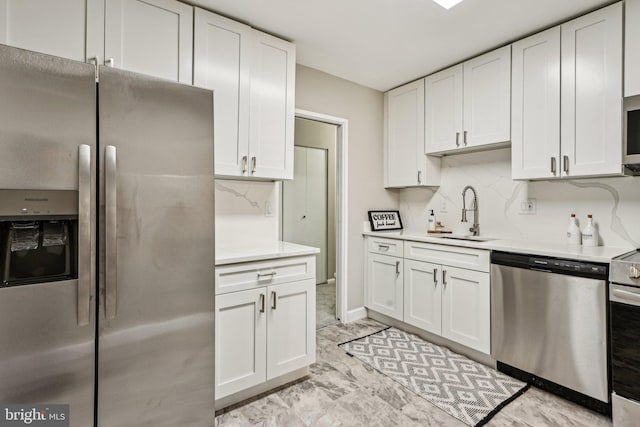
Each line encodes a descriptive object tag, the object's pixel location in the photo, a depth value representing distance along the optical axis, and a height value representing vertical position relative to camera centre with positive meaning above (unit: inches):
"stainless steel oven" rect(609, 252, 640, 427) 63.6 -26.0
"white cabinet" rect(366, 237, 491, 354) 94.0 -25.8
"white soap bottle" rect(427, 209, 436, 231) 127.7 -3.3
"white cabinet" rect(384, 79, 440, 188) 125.8 +30.4
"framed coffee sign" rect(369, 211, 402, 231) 135.7 -2.8
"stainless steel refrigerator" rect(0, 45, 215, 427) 45.6 -5.1
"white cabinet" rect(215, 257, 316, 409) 71.5 -28.4
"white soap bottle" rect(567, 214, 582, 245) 91.7 -5.5
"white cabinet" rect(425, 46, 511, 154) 99.4 +37.9
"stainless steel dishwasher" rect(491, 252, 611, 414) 71.5 -27.6
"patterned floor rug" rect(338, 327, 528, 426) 74.9 -45.2
